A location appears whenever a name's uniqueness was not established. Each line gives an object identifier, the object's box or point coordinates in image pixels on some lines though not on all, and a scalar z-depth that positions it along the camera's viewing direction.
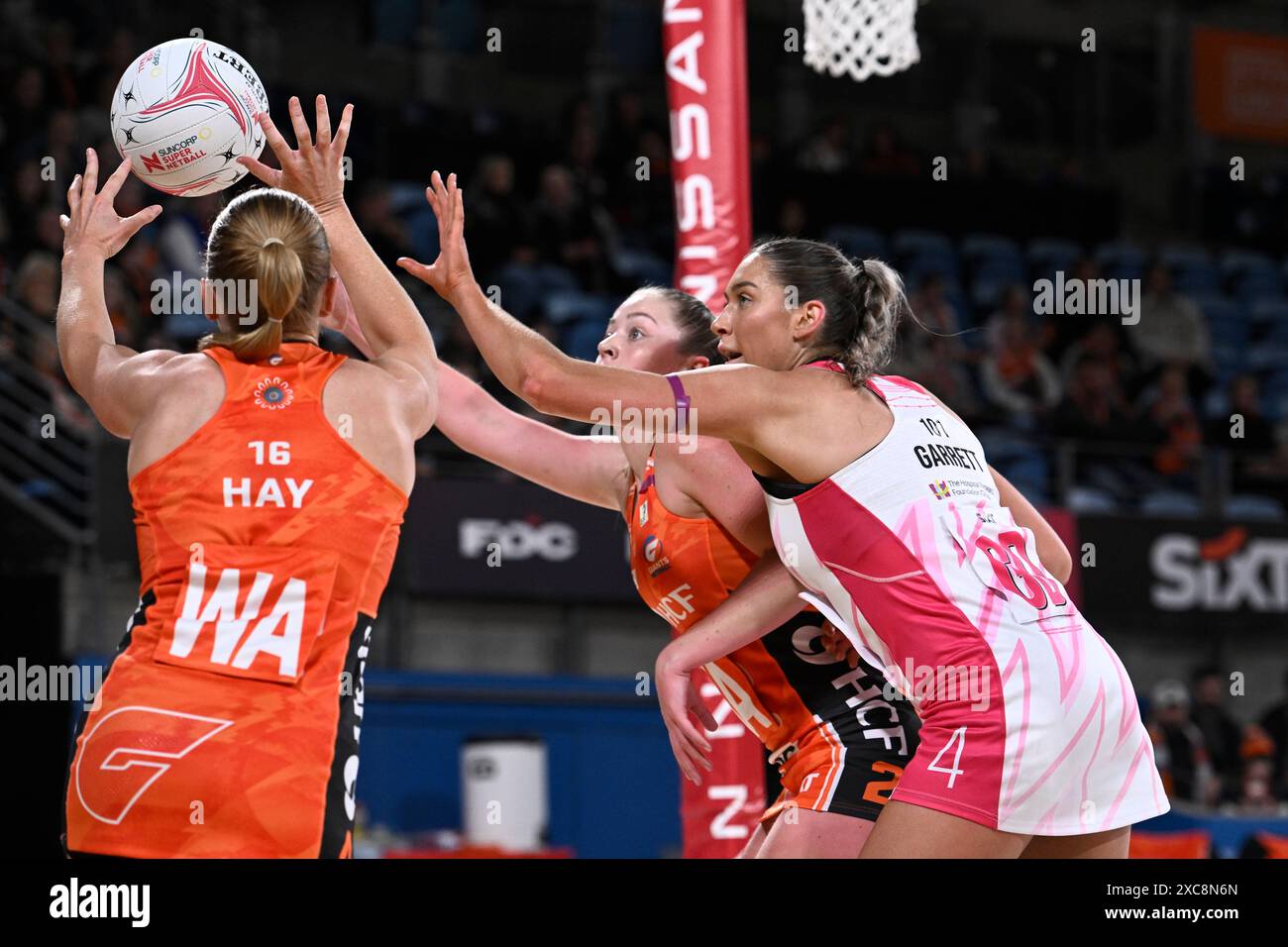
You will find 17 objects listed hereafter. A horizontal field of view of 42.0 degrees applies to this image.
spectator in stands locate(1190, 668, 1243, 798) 11.67
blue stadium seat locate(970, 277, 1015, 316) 15.14
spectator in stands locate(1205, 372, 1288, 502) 13.34
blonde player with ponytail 2.97
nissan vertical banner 5.50
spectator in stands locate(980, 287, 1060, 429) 13.49
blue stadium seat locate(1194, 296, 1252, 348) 16.27
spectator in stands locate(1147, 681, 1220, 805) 11.16
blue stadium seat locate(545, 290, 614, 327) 11.84
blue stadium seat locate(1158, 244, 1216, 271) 16.80
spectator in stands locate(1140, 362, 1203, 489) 13.39
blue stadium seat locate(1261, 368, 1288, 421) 15.12
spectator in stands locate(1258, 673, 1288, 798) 12.09
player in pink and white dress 3.28
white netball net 6.94
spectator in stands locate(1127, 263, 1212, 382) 15.33
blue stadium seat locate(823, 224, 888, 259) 14.87
